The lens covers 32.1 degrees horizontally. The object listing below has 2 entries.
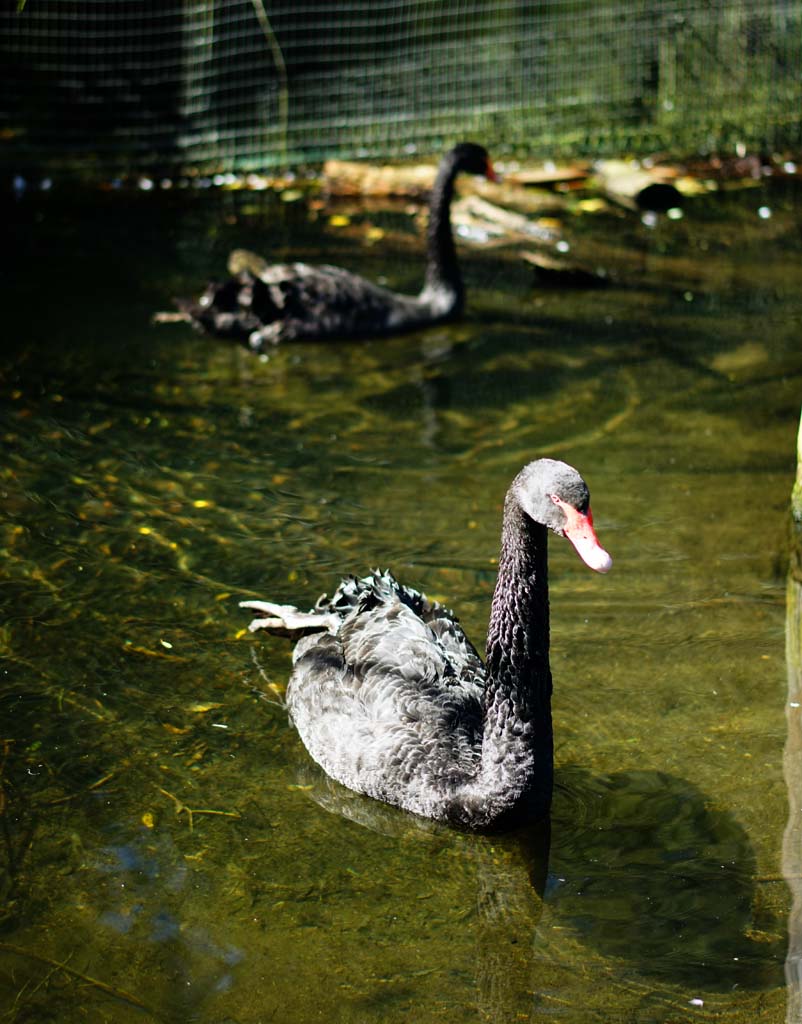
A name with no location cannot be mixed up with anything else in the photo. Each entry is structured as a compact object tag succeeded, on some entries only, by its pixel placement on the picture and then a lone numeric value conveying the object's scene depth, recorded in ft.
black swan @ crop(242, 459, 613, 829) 13.29
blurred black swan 26.89
